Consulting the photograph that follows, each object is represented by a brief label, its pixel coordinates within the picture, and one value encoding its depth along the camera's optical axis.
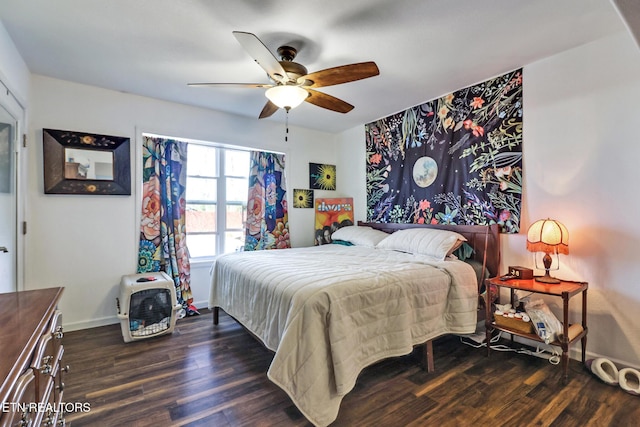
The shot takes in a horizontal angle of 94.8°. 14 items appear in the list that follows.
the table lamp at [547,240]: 2.19
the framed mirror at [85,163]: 2.82
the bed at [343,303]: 1.58
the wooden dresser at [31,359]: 0.73
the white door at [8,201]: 2.04
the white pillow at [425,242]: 2.70
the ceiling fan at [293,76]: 1.88
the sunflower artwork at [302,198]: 4.31
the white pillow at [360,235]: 3.56
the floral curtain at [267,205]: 3.98
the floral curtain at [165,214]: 3.30
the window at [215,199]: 3.73
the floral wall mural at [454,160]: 2.71
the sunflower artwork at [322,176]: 4.48
